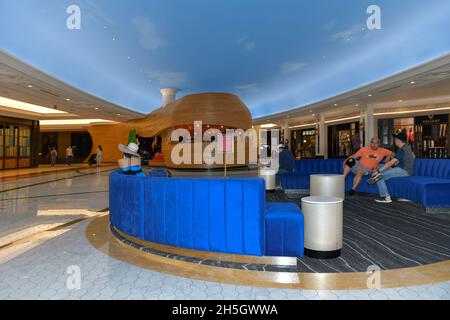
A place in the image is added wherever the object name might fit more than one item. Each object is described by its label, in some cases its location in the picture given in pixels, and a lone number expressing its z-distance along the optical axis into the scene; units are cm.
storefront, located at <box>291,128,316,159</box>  2101
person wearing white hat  435
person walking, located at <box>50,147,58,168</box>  2031
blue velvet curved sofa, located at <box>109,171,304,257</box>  296
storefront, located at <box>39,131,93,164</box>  2744
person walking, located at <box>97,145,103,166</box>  2122
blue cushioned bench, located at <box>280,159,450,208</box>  512
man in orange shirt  681
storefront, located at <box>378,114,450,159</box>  1371
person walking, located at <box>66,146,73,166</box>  2155
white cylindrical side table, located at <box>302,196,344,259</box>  306
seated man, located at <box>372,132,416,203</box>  633
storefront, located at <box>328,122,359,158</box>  1695
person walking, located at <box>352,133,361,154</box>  1486
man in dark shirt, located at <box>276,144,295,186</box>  807
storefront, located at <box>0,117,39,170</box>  1603
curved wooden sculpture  1636
